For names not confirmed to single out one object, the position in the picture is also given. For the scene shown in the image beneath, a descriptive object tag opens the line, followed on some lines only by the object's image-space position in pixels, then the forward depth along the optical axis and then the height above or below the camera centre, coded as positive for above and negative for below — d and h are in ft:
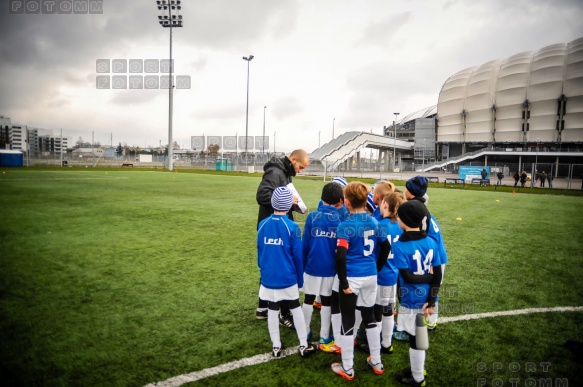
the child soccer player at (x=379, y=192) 14.14 -0.96
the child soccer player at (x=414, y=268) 10.37 -3.16
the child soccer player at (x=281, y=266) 11.19 -3.42
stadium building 199.41 +40.29
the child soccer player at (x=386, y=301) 11.85 -4.84
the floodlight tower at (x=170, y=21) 128.77 +61.84
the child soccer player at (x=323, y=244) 11.41 -2.70
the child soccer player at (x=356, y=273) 10.39 -3.39
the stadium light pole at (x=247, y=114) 156.21 +27.26
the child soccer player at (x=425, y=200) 12.48 -1.17
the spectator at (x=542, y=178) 104.99 -0.72
